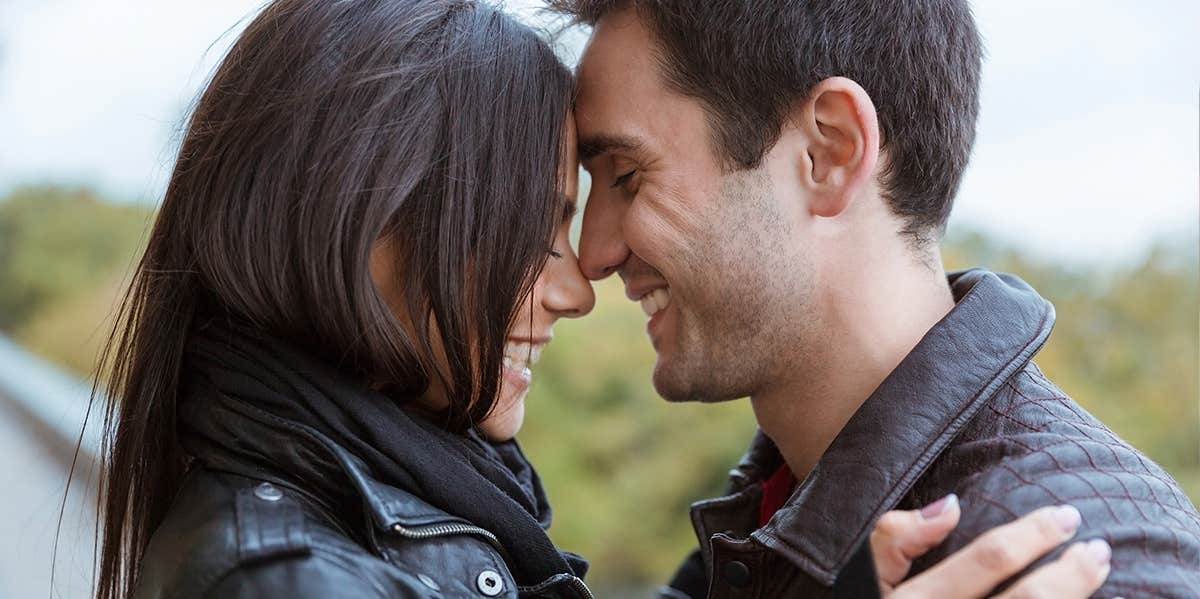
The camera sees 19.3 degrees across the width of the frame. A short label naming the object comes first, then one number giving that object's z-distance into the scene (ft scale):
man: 5.20
